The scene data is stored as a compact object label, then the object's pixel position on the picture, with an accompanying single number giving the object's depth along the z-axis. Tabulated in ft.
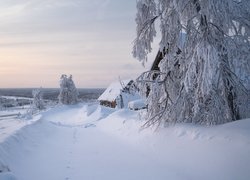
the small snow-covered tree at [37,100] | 252.62
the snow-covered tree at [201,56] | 35.68
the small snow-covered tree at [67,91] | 242.78
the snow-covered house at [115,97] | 160.66
